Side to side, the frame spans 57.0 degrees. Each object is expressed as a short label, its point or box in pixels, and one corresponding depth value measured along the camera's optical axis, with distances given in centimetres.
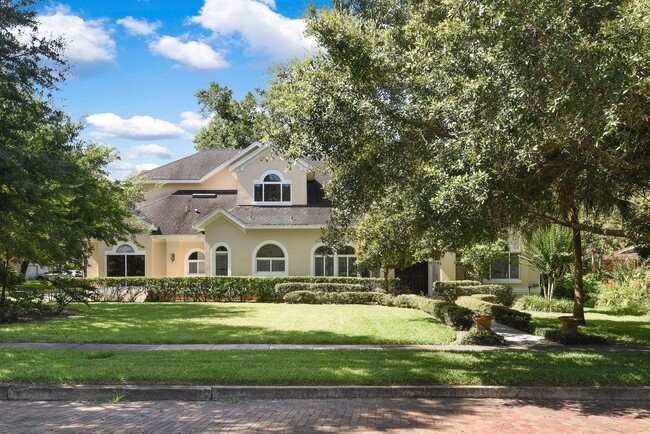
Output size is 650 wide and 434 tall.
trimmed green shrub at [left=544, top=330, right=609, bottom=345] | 1494
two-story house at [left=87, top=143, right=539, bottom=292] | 3112
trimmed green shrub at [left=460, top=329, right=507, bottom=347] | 1427
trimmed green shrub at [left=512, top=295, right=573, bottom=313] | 2634
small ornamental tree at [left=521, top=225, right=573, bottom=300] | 2772
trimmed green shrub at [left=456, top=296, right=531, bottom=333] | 1838
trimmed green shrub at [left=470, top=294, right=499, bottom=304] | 2416
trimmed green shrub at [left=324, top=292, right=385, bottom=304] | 2747
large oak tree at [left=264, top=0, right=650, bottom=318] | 841
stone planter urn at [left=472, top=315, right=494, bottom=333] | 1477
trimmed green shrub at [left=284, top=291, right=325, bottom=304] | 2786
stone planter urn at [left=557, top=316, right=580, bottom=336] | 1532
